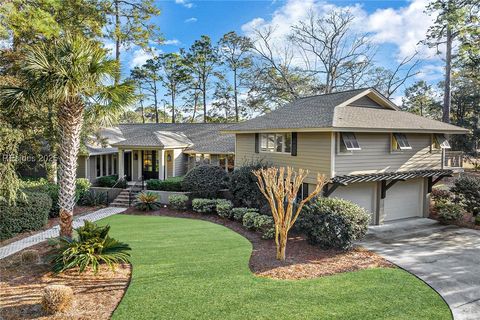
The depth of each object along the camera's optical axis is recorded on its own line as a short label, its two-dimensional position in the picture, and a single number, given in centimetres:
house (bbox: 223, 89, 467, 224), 1301
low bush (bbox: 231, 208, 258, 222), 1409
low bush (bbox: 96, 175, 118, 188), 2062
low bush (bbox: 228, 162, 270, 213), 1487
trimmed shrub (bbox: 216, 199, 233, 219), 1491
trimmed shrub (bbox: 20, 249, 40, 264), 841
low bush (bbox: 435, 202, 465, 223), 1493
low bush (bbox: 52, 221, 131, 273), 773
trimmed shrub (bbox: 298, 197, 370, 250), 1021
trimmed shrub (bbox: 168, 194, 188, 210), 1681
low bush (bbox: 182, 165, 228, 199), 1716
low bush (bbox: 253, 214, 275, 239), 1131
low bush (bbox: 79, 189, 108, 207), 1809
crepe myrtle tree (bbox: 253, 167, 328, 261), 888
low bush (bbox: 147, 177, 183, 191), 1891
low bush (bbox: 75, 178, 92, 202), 1787
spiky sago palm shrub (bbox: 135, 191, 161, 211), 1695
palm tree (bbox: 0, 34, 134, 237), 782
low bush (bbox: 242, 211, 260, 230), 1263
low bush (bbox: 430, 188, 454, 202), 1716
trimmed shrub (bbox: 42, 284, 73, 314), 582
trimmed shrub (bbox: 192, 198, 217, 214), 1598
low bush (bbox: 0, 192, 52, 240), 1172
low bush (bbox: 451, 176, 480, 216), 1516
